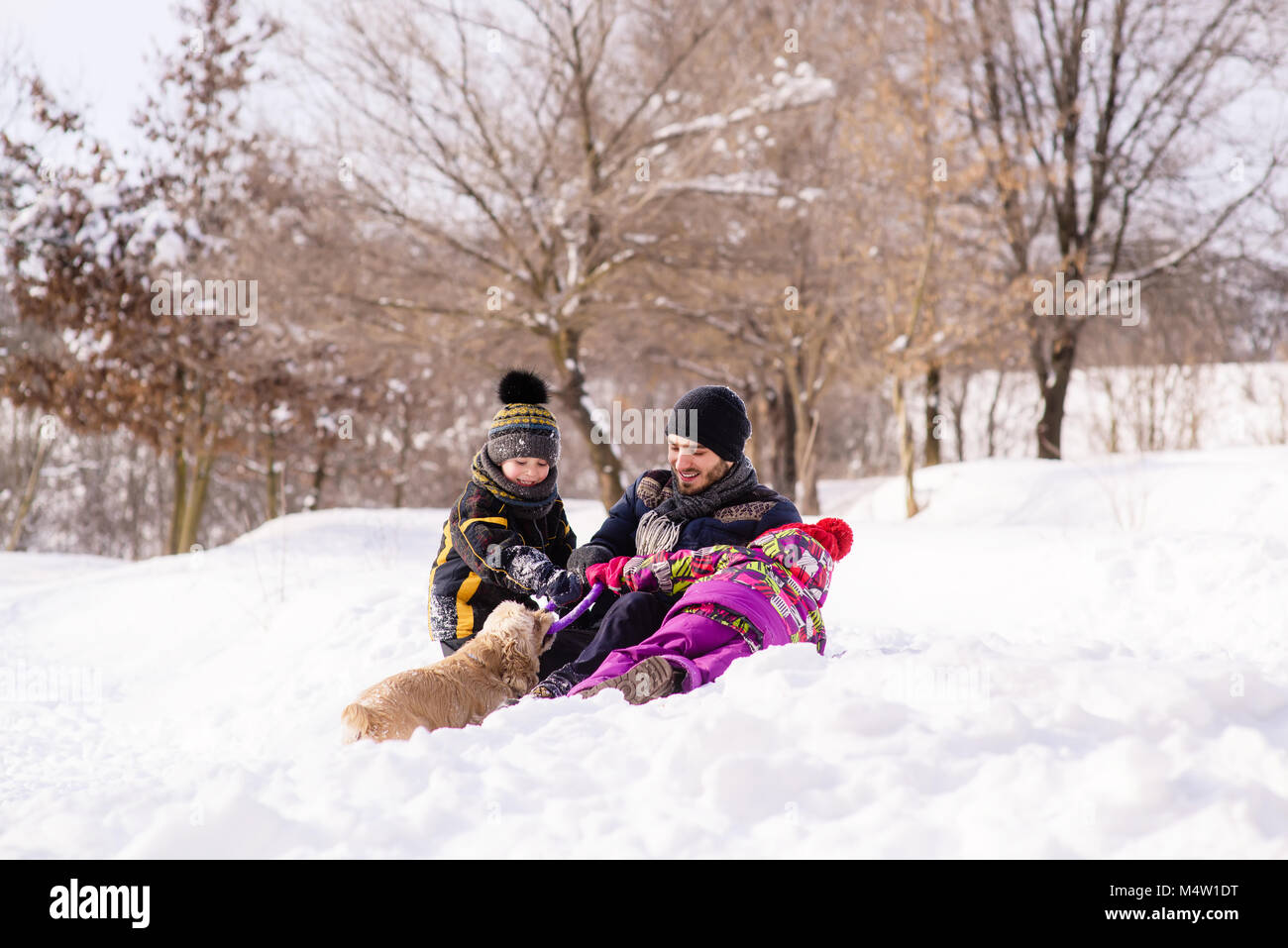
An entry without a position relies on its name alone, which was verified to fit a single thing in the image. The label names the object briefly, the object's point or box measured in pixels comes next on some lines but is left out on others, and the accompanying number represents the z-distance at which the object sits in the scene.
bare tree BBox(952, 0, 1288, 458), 15.49
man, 3.97
